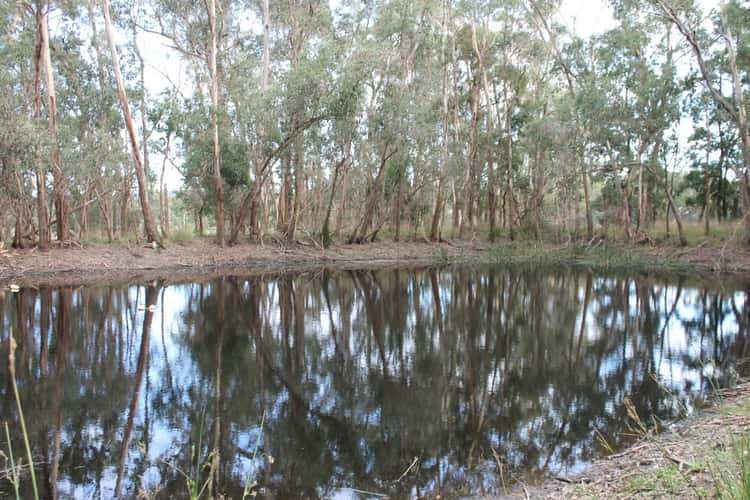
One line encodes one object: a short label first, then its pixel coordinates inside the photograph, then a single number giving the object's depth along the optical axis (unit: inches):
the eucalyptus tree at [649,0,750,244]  710.5
